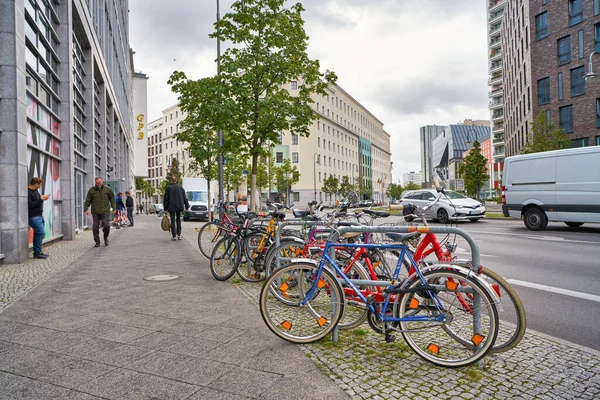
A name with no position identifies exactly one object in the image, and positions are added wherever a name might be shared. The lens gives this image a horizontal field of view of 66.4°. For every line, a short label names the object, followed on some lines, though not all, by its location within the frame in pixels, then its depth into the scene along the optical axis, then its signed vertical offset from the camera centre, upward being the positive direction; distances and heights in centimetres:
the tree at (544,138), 2832 +370
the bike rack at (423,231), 325 -26
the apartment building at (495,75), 8269 +2320
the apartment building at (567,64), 3228 +1006
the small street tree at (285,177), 6906 +383
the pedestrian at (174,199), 1339 +14
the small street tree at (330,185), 7850 +273
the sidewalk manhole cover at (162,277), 705 -115
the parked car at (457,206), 1872 -30
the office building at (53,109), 880 +277
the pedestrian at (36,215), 940 -18
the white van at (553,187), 1312 +32
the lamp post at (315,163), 7300 +643
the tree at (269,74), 1217 +350
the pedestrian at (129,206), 2488 -8
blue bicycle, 323 -83
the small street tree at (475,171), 4856 +294
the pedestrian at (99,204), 1232 +3
